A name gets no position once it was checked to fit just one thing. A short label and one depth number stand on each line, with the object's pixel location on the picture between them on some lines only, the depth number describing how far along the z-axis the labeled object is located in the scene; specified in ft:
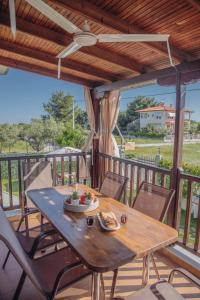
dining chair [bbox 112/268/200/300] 4.52
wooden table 4.56
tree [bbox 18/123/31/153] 34.19
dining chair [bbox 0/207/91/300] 4.44
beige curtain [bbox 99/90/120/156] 14.37
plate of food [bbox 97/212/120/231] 5.75
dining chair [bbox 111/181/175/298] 6.96
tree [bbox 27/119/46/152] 34.60
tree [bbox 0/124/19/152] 34.08
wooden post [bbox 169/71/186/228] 9.20
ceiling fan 4.61
